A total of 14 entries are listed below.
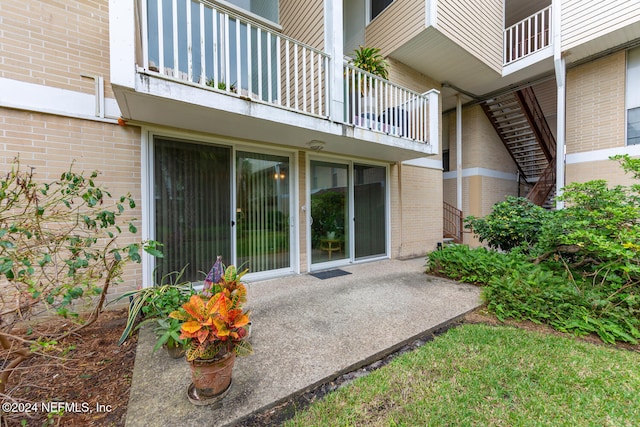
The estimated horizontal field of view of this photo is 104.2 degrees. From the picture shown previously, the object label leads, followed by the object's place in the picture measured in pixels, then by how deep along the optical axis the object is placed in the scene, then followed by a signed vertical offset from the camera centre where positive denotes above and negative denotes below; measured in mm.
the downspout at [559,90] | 6211 +3016
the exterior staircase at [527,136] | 8031 +2681
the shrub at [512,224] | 4348 -274
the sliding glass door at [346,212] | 5191 -13
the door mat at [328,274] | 4695 -1214
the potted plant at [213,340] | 1592 -858
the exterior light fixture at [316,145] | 4457 +1239
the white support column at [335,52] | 4031 +2624
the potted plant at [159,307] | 2277 -985
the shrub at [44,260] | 1585 -347
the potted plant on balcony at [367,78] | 4629 +2545
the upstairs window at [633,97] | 6004 +2726
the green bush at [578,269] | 2758 -862
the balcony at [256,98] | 2691 +1628
